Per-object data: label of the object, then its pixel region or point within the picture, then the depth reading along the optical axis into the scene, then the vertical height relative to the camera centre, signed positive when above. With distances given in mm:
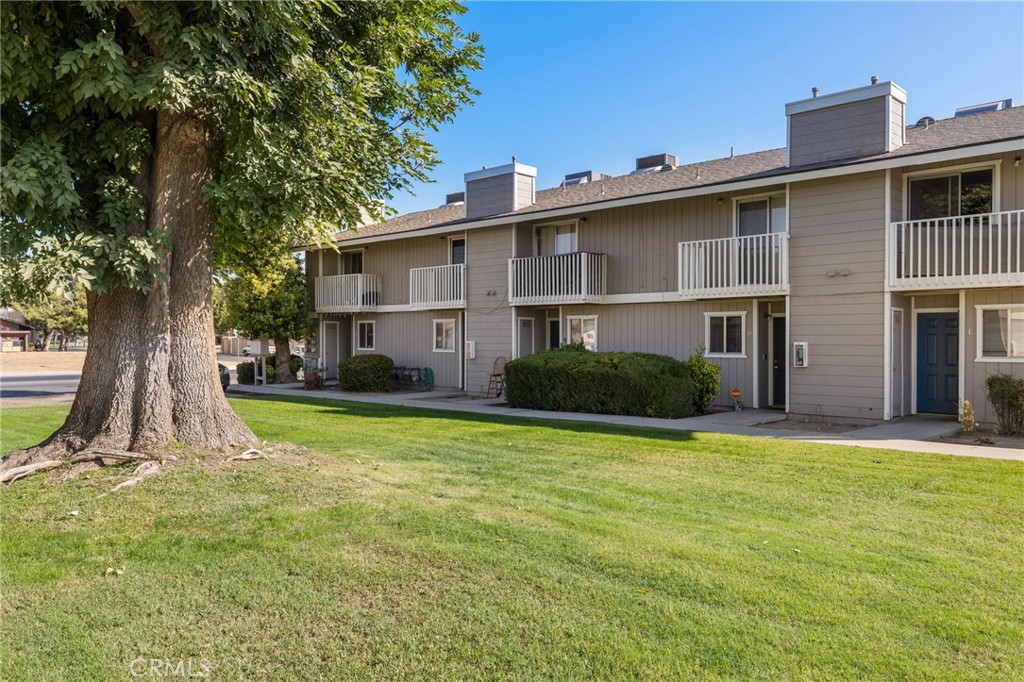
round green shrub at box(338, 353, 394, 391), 21250 -931
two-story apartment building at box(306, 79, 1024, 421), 12680 +1755
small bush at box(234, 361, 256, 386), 24688 -1029
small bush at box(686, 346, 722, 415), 14547 -851
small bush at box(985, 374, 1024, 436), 10883 -951
